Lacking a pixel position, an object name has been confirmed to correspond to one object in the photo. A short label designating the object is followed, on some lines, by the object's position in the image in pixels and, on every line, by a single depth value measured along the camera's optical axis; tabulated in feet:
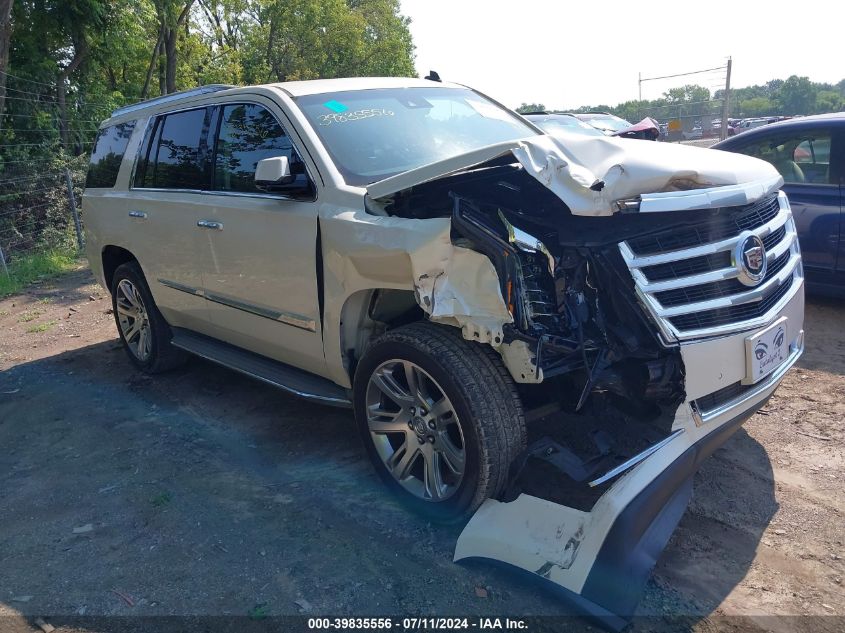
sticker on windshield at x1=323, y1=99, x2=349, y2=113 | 13.10
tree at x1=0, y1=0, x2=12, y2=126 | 37.87
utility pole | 56.17
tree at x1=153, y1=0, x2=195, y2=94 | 53.16
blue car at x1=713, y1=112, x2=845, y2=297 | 18.21
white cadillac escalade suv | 8.72
